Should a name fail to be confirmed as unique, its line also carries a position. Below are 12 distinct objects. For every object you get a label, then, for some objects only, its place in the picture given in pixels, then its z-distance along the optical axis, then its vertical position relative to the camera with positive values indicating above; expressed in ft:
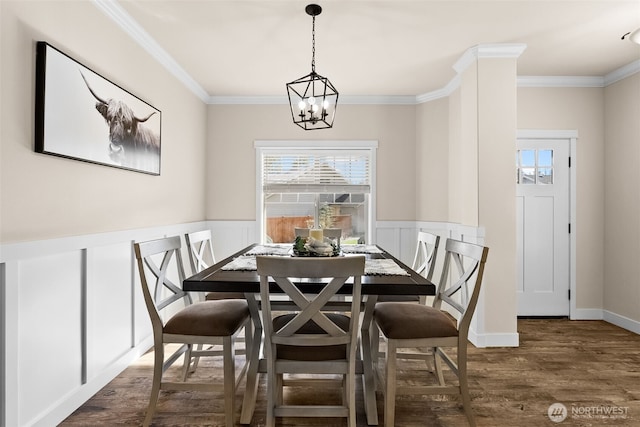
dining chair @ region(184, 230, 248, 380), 8.01 -1.92
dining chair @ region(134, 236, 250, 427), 6.25 -2.05
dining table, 5.75 -1.16
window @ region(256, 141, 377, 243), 15.06 +1.04
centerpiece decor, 7.77 -0.74
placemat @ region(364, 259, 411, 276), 6.58 -1.04
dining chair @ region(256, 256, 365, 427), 5.19 -1.87
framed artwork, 6.15 +1.89
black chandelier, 8.05 +4.43
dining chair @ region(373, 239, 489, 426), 6.24 -2.08
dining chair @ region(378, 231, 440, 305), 8.52 -1.04
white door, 13.03 +0.11
